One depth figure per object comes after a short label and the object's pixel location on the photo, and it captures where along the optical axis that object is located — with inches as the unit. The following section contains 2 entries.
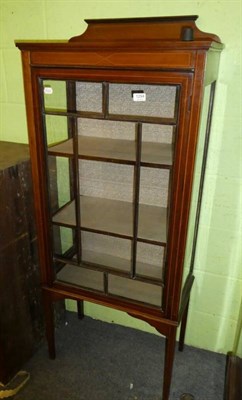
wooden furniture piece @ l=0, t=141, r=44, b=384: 60.3
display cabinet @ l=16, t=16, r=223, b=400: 44.3
